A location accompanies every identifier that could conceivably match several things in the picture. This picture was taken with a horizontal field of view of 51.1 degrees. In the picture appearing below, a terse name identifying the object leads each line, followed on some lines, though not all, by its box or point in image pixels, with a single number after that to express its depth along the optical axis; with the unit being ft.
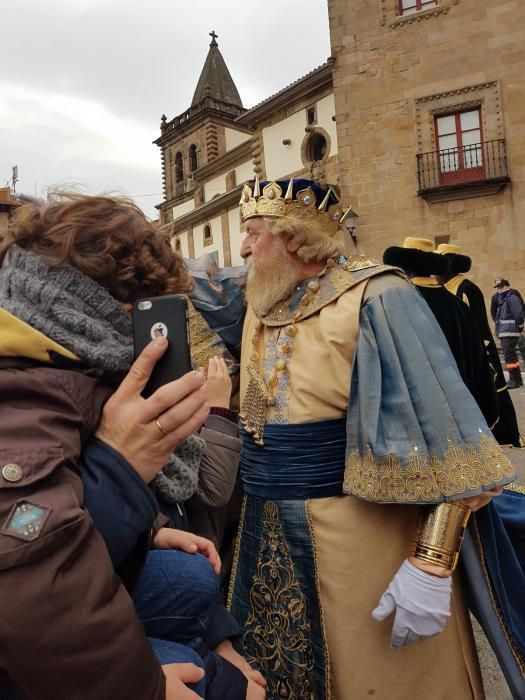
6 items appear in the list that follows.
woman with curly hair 2.46
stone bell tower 126.93
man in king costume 5.13
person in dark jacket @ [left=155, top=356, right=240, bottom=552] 4.07
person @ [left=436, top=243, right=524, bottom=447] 13.82
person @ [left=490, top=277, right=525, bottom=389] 30.61
